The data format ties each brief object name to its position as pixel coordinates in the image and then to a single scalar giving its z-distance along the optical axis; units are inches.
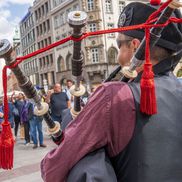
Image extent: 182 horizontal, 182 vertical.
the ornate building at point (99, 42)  1316.4
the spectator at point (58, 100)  304.5
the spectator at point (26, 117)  319.1
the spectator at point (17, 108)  377.4
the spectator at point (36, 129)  306.8
